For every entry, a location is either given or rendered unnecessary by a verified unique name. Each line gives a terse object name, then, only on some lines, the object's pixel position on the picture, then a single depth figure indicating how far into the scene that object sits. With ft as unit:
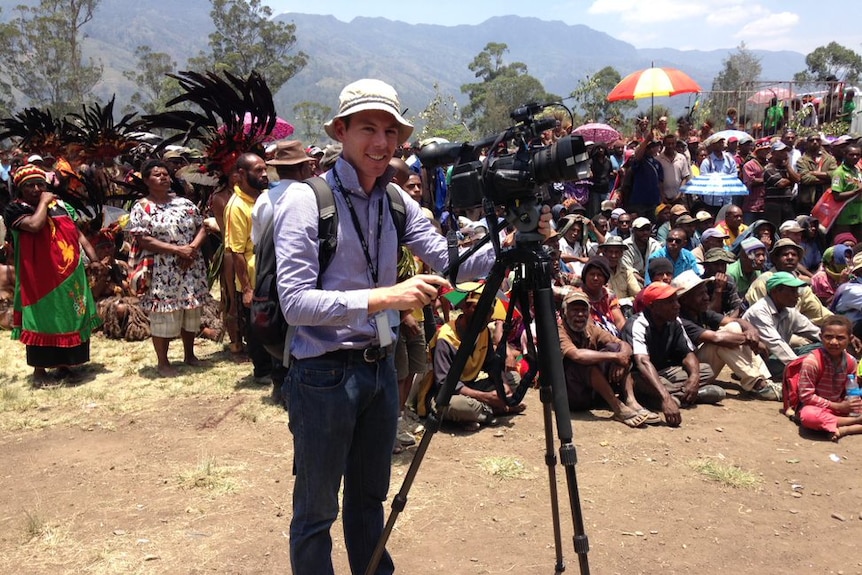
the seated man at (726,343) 18.21
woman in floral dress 18.80
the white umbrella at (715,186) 29.40
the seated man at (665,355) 17.22
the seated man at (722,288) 21.38
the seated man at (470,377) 15.61
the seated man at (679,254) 23.00
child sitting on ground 15.42
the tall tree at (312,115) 175.99
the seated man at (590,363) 16.75
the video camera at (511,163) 6.52
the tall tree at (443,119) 65.10
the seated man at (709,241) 24.04
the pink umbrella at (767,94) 61.21
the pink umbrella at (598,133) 40.90
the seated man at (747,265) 22.16
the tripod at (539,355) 6.96
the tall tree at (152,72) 192.13
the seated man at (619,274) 22.71
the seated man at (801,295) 20.43
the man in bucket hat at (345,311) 6.40
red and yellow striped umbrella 35.60
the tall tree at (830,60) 196.95
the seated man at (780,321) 19.02
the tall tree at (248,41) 164.86
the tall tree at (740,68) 171.83
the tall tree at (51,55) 151.74
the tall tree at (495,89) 192.75
